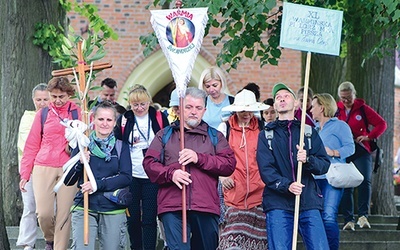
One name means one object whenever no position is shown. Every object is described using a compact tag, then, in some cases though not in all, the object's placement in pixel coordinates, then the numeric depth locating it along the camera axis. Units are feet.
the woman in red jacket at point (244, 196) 37.55
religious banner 36.76
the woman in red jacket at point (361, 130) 50.88
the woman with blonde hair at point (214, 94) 39.91
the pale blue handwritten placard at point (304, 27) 37.09
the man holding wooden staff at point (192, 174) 34.37
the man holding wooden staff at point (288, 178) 35.09
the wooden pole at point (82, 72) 36.80
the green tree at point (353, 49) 42.98
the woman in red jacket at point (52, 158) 39.29
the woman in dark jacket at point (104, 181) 35.55
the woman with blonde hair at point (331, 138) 42.65
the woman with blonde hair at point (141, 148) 39.73
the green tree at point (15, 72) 50.75
